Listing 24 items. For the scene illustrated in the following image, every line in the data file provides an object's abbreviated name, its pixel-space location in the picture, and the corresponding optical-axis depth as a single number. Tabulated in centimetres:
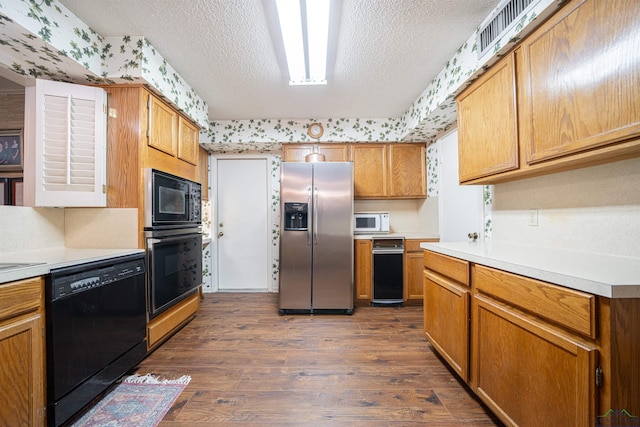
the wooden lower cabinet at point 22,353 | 106
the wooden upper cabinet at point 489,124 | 153
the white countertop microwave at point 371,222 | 348
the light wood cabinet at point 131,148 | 196
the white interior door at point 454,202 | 239
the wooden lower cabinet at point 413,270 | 319
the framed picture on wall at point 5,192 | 193
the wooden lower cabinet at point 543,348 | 79
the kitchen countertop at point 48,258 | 113
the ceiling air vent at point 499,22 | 139
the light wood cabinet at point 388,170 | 351
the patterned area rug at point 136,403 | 135
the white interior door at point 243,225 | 382
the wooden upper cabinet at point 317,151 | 348
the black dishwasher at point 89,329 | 124
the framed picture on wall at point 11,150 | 200
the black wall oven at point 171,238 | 198
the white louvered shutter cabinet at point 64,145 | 173
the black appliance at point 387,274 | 317
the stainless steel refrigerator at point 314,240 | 292
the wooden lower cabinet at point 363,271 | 320
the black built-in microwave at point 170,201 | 198
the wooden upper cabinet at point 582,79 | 96
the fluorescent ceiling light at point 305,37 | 152
